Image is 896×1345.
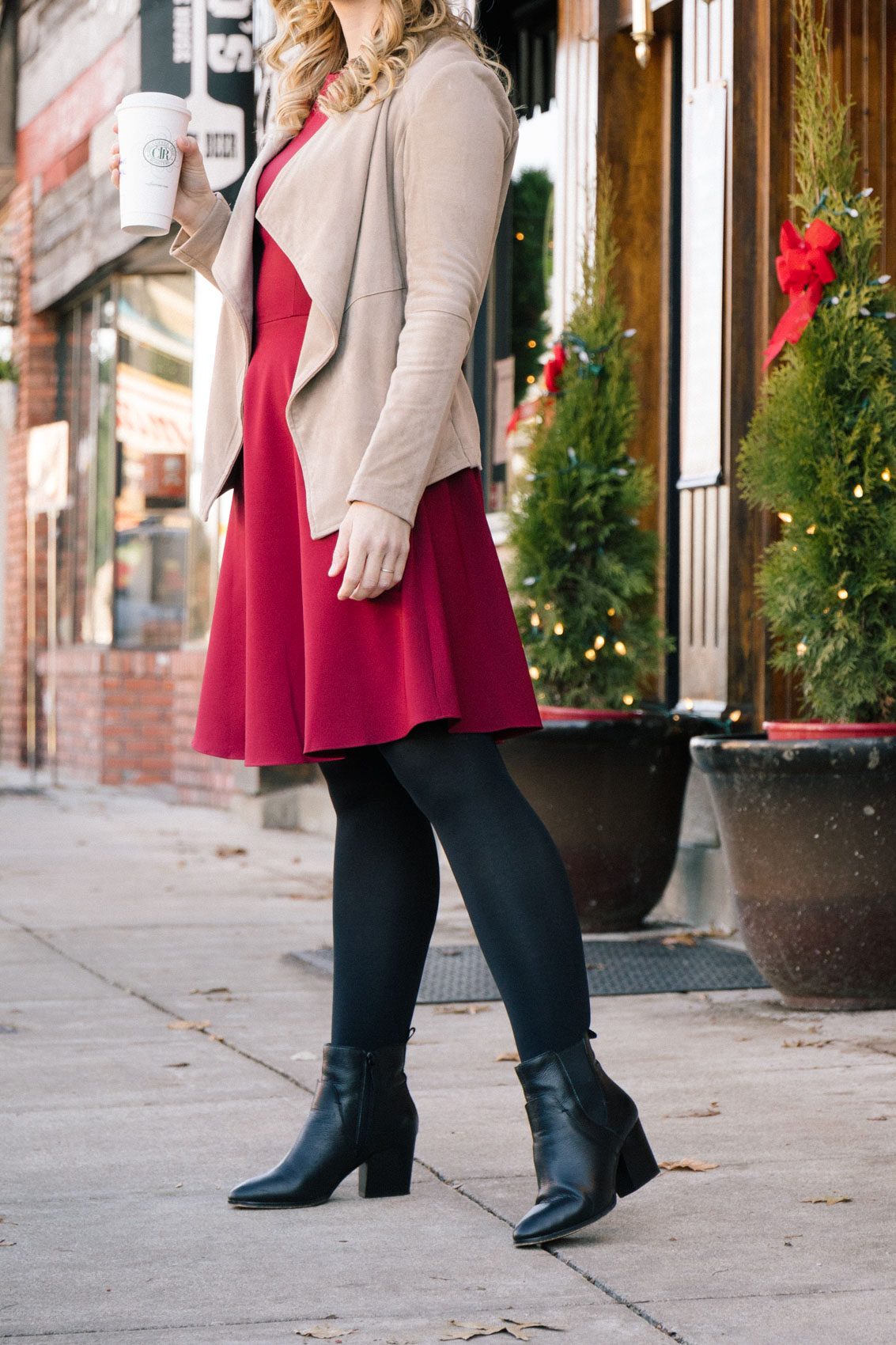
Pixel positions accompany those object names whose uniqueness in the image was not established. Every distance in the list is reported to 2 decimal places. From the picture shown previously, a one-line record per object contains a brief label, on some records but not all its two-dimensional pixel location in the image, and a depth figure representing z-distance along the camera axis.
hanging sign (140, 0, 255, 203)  14.15
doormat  7.49
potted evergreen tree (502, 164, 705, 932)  8.87
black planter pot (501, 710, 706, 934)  8.80
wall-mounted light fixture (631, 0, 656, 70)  9.61
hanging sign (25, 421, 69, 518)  20.53
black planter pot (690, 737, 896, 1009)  6.76
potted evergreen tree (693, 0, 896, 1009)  6.82
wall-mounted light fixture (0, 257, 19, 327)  24.72
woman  4.03
